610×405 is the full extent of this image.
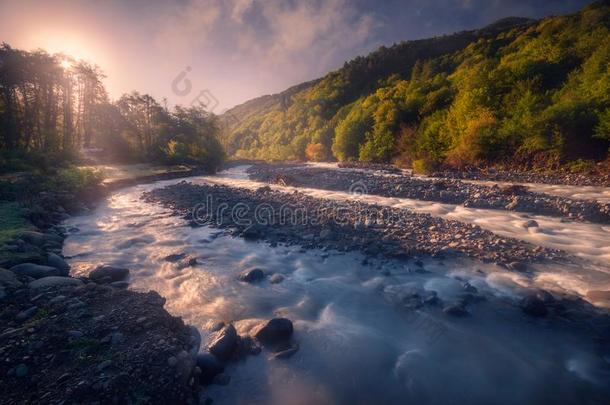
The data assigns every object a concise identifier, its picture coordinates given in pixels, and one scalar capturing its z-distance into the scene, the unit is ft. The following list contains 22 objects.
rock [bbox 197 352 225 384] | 10.49
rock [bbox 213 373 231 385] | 10.53
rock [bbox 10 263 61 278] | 15.94
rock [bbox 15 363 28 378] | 8.74
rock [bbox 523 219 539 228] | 27.35
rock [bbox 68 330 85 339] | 10.55
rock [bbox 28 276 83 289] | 14.44
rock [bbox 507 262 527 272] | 18.60
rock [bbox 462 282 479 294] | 16.50
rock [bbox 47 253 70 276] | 18.42
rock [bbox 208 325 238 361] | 11.63
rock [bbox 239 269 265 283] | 19.36
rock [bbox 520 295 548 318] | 14.30
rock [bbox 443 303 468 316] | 14.73
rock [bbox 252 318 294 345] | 13.05
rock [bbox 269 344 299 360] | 12.08
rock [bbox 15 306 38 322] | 11.61
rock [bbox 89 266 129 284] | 17.90
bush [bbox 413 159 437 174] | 65.26
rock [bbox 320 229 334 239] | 25.69
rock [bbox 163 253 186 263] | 22.66
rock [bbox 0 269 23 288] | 13.94
